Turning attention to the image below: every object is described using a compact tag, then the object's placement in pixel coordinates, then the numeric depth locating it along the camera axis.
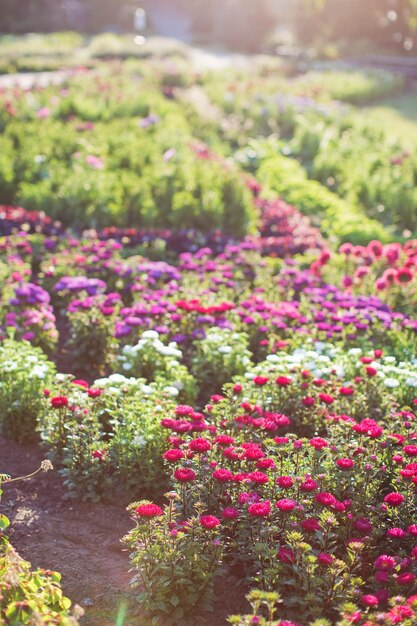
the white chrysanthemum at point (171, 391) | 4.57
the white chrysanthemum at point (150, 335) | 5.12
